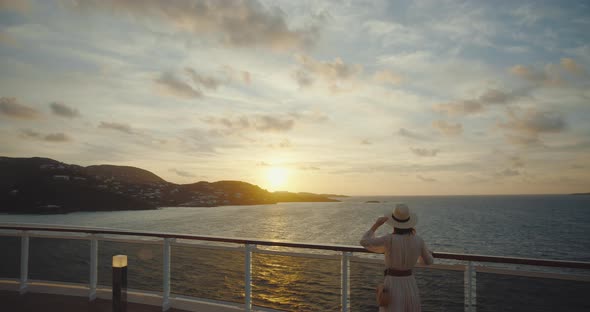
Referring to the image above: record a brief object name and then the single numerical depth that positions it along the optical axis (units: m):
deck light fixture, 2.97
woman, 2.86
